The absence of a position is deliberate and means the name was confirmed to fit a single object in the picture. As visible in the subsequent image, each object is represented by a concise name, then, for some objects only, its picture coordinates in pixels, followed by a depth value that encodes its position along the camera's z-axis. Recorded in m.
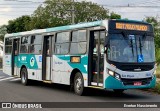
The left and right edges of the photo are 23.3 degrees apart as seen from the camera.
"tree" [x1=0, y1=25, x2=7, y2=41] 77.25
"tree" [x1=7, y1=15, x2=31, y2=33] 75.62
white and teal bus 13.91
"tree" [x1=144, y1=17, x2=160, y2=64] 47.56
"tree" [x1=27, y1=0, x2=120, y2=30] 59.31
